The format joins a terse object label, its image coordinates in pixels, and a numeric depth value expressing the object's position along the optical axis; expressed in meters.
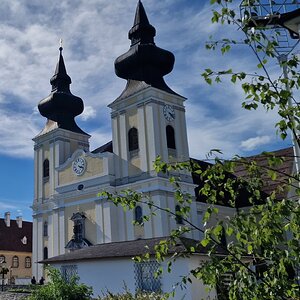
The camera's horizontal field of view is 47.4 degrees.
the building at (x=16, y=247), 40.36
